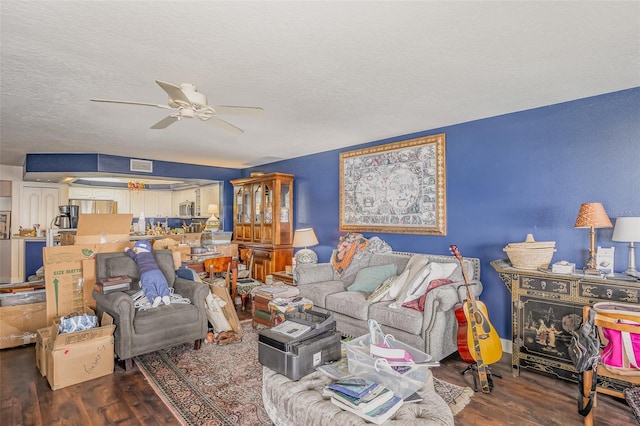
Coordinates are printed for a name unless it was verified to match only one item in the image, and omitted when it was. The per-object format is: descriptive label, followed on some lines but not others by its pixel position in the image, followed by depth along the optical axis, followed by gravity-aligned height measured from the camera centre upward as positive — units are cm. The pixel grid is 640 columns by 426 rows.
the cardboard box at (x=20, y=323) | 329 -109
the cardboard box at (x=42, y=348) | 271 -111
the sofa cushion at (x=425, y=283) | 309 -64
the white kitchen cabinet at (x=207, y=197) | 753 +45
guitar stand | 253 -127
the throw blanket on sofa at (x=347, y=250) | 429 -45
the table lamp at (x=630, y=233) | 237 -14
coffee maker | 506 -3
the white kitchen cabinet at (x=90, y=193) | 783 +57
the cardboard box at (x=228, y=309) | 356 -103
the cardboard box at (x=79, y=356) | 253 -111
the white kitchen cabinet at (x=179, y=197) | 850 +50
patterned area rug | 220 -133
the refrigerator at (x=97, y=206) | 796 +26
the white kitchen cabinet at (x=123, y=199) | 840 +44
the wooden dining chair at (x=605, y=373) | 194 -97
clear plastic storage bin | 157 -78
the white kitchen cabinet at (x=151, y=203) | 865 +35
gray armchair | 281 -90
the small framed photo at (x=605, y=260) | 262 -36
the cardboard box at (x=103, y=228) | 377 -14
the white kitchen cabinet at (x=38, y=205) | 668 +24
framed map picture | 382 +35
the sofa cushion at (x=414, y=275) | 311 -58
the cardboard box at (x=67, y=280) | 323 -64
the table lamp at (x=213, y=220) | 706 -9
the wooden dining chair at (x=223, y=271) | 430 -74
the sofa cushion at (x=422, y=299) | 298 -78
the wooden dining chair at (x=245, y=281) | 470 -99
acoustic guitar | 252 -96
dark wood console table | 239 -75
